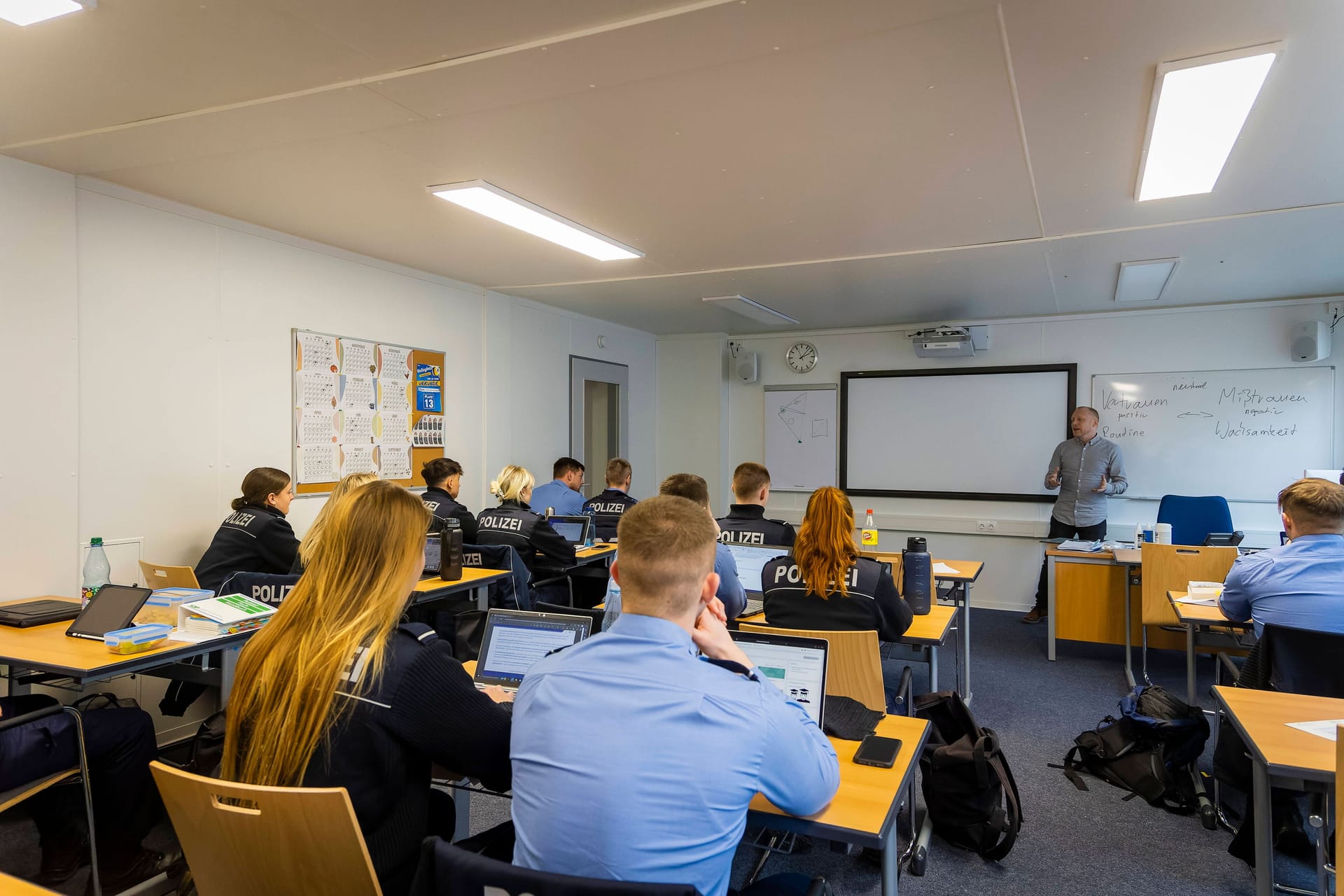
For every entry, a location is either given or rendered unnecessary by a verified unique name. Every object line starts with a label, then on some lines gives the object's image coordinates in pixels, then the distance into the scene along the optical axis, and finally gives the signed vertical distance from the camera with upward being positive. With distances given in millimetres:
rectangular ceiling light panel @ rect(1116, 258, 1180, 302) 4980 +1099
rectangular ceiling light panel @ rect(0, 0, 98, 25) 2045 +1126
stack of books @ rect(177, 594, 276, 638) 2756 -646
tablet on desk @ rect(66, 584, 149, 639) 2777 -633
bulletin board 4492 +169
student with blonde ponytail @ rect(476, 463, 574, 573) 4492 -561
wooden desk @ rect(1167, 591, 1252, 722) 3449 -798
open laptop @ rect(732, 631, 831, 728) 1841 -541
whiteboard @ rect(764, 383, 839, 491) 7848 +24
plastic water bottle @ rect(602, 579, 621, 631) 2541 -550
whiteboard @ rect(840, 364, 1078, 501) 6922 +82
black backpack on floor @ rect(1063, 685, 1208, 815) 3195 -1342
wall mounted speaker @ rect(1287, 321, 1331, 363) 5855 +747
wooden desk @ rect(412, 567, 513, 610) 3662 -721
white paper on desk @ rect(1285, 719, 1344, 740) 1978 -737
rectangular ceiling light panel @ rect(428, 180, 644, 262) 3566 +1116
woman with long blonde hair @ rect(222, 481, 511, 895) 1410 -481
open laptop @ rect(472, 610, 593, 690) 2203 -581
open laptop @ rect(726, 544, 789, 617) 3666 -586
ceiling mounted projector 6945 +888
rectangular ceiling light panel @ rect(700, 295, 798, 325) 6211 +1084
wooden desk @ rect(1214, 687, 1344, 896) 1803 -741
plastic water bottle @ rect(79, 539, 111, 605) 3320 -567
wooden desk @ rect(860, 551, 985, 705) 4285 -832
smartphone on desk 1724 -706
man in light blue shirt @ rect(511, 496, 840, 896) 1156 -475
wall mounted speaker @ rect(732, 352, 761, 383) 8031 +739
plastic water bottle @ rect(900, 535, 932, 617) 3516 -643
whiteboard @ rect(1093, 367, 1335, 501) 6023 +103
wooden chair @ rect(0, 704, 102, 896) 2143 -1008
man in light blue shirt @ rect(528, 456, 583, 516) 5668 -398
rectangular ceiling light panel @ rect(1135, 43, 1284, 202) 2355 +1116
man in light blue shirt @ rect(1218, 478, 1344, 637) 2850 -479
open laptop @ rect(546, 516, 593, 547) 5102 -595
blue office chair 5961 -585
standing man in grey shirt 6328 -320
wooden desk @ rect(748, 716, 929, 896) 1468 -726
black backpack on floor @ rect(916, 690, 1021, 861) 2756 -1281
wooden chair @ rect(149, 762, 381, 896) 1266 -671
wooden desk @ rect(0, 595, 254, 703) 2453 -723
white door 7016 +213
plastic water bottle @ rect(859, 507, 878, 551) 4555 -574
